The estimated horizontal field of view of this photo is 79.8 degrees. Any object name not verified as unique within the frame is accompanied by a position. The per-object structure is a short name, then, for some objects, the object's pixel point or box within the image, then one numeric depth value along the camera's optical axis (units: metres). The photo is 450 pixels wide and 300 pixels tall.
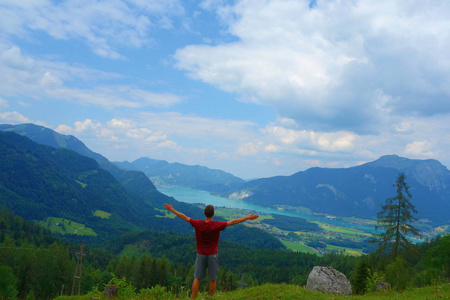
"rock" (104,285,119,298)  13.87
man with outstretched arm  9.27
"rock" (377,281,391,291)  17.58
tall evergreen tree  31.95
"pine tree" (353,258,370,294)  27.83
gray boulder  16.42
